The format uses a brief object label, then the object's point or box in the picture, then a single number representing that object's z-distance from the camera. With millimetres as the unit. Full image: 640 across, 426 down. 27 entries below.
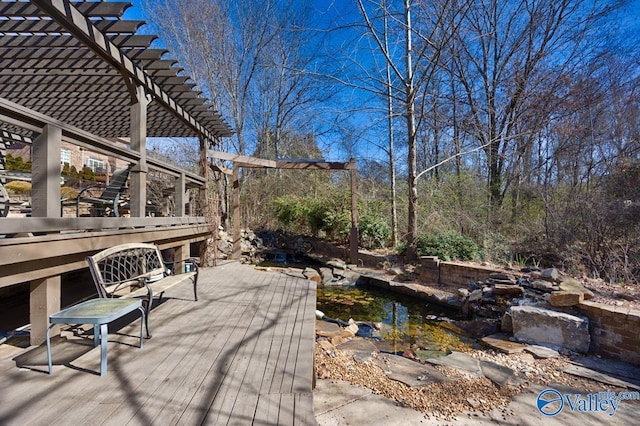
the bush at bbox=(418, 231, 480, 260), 6883
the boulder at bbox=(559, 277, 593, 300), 3742
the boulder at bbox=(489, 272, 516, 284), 4949
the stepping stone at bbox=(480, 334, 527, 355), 3451
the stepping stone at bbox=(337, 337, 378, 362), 3127
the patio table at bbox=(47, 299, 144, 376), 1838
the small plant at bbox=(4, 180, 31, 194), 9516
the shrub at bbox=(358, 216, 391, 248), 9234
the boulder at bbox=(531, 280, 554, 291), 4271
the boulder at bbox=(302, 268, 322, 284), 7082
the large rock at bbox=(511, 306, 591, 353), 3396
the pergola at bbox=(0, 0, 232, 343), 2332
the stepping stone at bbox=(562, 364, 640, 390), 2688
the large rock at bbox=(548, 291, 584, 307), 3625
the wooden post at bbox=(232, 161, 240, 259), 8141
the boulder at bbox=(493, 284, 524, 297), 4578
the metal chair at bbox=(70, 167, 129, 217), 4172
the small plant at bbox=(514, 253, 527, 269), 6022
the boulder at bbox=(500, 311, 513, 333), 3986
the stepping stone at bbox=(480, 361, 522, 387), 2703
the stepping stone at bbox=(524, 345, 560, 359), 3293
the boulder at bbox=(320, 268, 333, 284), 7370
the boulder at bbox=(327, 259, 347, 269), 8141
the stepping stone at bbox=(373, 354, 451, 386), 2654
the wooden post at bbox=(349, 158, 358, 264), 8461
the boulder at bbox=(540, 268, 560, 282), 4395
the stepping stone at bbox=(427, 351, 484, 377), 2929
